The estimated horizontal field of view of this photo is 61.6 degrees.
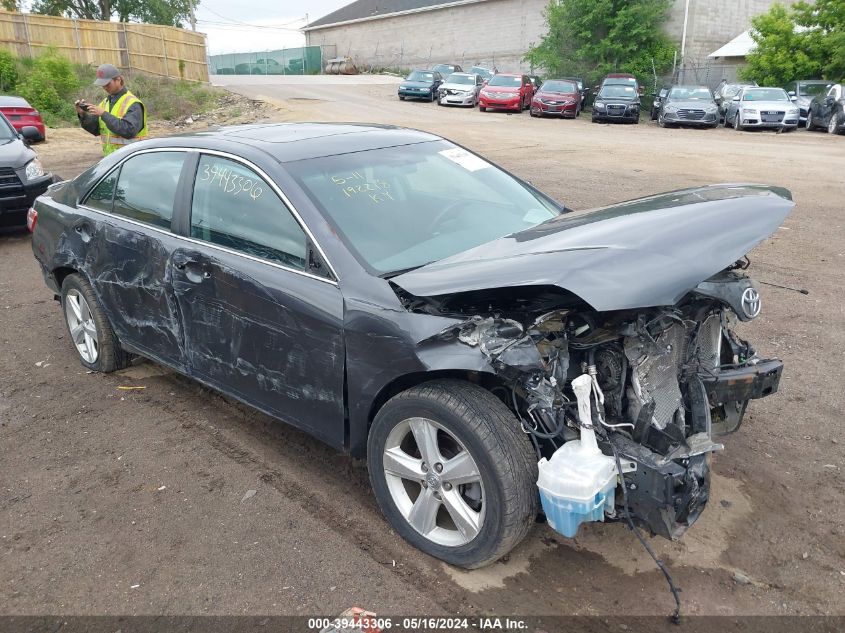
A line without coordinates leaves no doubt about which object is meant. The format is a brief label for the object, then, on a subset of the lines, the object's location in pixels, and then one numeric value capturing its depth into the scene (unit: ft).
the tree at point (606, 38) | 105.70
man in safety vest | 23.54
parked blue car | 104.32
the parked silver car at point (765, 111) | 70.64
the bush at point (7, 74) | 76.69
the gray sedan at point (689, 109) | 73.92
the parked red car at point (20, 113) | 44.96
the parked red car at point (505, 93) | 88.17
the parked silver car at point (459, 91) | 95.50
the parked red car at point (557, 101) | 84.53
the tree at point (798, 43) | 87.25
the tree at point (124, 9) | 154.30
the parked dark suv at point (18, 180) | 27.86
